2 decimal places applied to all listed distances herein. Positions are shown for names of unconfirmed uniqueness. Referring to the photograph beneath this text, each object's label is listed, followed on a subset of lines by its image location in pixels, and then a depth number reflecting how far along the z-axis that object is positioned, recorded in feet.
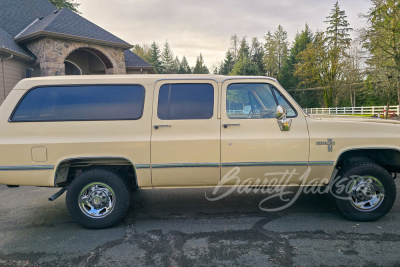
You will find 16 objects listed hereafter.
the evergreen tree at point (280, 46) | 219.00
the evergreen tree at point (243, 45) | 221.25
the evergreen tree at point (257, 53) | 212.99
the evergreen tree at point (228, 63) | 230.89
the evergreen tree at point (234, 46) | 231.91
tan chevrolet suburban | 13.12
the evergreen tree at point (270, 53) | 214.28
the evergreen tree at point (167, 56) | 275.90
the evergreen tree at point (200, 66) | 267.59
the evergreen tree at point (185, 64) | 267.55
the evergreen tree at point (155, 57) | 231.91
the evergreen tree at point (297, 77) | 189.65
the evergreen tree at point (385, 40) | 71.56
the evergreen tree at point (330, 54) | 139.61
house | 45.29
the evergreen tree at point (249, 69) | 112.28
